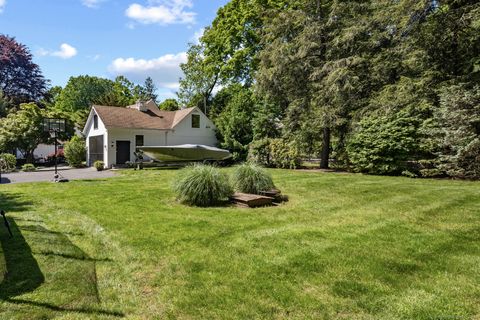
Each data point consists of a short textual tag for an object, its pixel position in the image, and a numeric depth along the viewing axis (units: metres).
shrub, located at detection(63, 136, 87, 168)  20.93
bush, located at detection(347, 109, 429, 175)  12.45
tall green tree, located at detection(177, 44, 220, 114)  32.84
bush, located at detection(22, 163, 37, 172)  19.52
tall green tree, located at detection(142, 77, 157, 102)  52.18
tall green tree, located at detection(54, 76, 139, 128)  47.62
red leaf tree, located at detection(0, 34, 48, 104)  38.19
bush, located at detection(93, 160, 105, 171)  18.41
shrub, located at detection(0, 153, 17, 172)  18.98
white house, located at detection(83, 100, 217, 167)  20.30
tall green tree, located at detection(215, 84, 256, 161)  22.03
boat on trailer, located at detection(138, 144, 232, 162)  18.11
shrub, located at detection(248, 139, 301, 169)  18.05
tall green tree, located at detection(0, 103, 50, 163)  21.59
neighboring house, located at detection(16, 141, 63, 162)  28.59
